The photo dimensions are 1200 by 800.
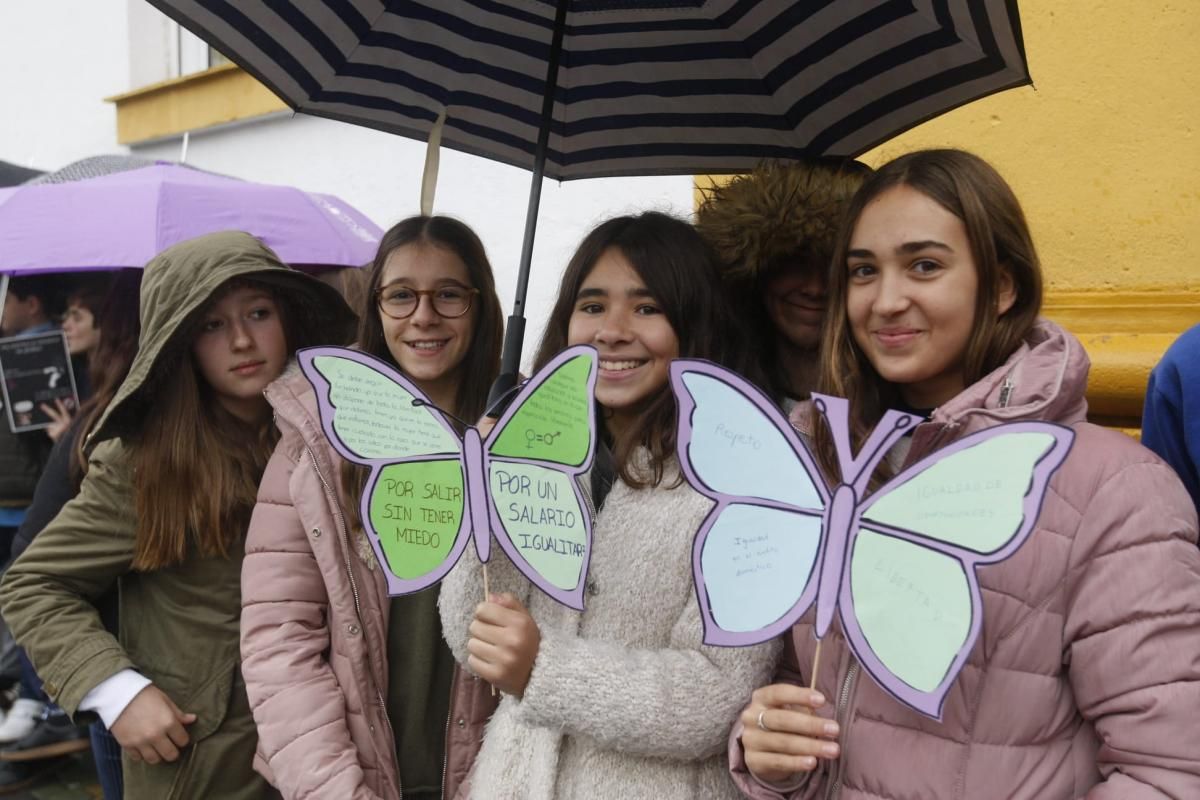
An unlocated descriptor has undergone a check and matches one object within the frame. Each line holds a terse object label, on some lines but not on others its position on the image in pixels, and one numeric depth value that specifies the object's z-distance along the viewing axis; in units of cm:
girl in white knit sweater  144
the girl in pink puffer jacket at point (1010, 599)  115
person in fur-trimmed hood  194
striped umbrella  184
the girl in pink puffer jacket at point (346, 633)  177
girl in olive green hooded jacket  208
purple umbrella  306
